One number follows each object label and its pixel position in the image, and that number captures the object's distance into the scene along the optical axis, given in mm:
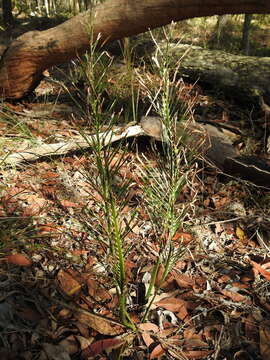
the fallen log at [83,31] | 2982
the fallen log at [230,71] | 3957
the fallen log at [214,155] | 2713
